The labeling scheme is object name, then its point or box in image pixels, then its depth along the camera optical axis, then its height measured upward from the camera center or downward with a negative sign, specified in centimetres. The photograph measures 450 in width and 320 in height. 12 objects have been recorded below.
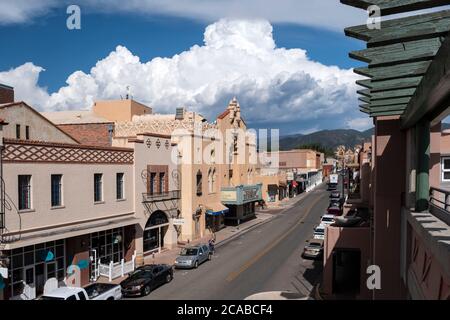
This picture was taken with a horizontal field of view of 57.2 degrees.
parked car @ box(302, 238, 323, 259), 2779 -650
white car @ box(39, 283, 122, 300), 1580 -567
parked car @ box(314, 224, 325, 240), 3197 -610
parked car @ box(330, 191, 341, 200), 6384 -651
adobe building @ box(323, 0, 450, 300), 536 +39
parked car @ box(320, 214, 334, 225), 3669 -582
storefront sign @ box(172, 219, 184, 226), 3228 -514
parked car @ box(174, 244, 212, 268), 2580 -651
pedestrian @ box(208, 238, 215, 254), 2900 -651
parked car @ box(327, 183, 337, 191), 9138 -701
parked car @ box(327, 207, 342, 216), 4269 -589
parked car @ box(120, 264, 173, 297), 2002 -632
